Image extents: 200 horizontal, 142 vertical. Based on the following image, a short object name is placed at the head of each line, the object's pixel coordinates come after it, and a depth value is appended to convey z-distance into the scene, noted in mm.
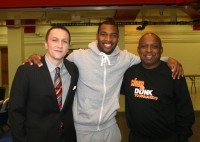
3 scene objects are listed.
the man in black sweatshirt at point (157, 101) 2416
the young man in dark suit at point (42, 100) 2059
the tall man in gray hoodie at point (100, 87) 2475
